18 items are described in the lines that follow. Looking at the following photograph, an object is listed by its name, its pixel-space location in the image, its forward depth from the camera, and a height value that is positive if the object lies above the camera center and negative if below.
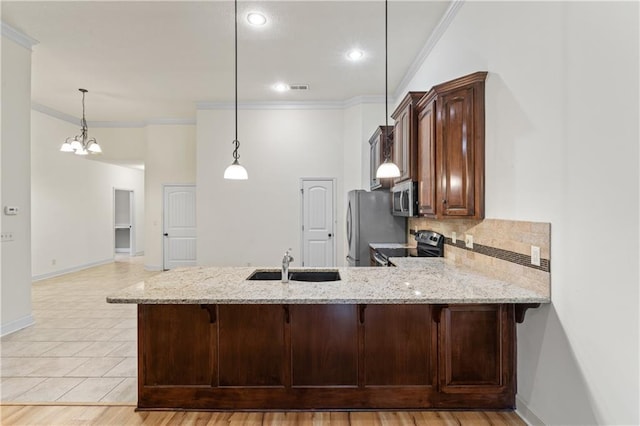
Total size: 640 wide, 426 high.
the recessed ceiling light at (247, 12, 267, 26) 3.27 +1.92
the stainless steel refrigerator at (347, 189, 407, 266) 4.44 -0.14
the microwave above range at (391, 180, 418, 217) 3.32 +0.14
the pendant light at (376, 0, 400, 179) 2.77 +0.34
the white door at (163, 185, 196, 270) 7.08 -0.37
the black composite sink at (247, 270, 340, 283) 2.75 -0.53
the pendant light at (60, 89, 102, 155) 5.30 +1.05
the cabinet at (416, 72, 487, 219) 2.56 +0.52
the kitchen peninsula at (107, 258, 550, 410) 2.19 -0.94
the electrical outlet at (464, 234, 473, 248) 2.83 -0.24
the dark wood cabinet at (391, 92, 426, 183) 3.25 +0.77
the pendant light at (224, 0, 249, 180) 3.08 +0.37
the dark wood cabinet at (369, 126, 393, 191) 4.33 +0.83
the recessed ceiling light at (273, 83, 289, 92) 5.06 +1.92
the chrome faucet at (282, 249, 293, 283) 2.36 -0.39
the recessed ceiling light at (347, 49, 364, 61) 4.01 +1.92
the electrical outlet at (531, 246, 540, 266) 1.97 -0.26
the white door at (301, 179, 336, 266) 5.91 -0.14
